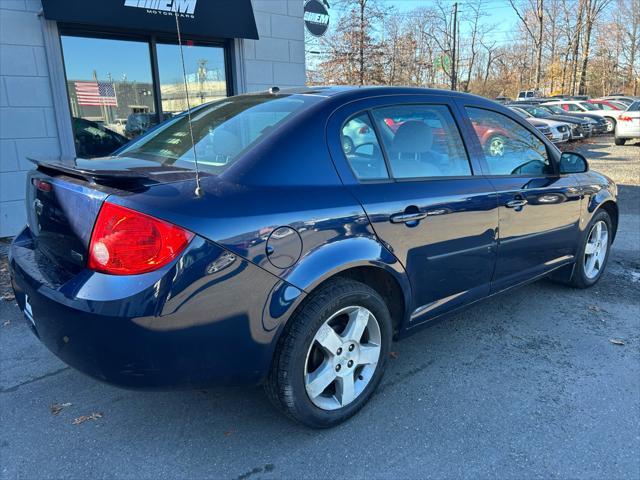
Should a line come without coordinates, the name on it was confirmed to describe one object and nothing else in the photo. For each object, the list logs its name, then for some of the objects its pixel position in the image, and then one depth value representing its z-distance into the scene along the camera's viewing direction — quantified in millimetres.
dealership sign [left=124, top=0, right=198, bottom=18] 6302
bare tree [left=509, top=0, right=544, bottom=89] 45281
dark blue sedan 1952
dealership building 5883
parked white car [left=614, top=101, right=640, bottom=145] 17156
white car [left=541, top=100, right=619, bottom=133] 22906
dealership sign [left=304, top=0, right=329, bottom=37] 9359
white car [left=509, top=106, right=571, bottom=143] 17031
